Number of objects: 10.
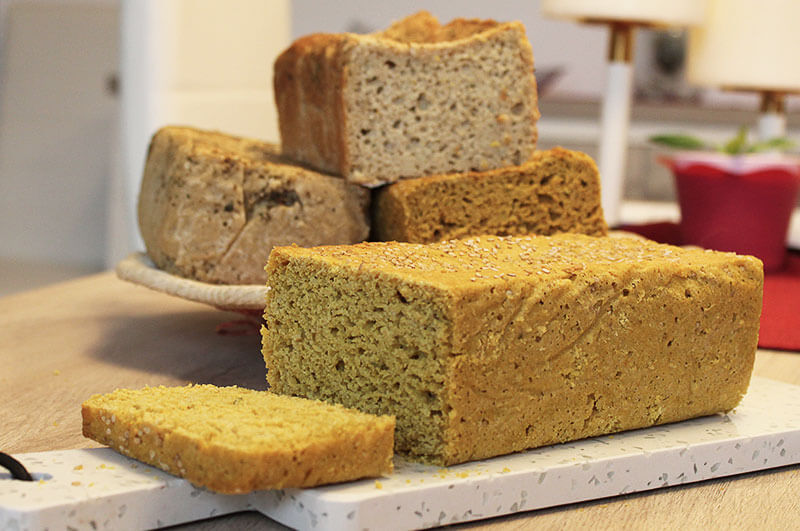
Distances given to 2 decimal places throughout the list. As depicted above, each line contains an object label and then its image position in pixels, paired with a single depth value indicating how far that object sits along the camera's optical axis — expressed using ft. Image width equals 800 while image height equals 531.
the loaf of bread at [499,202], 3.54
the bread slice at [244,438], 2.89
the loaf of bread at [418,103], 3.58
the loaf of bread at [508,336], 3.02
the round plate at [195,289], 3.40
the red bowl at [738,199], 4.17
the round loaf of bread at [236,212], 3.52
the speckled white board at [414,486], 2.90
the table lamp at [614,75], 4.62
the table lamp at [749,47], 4.54
